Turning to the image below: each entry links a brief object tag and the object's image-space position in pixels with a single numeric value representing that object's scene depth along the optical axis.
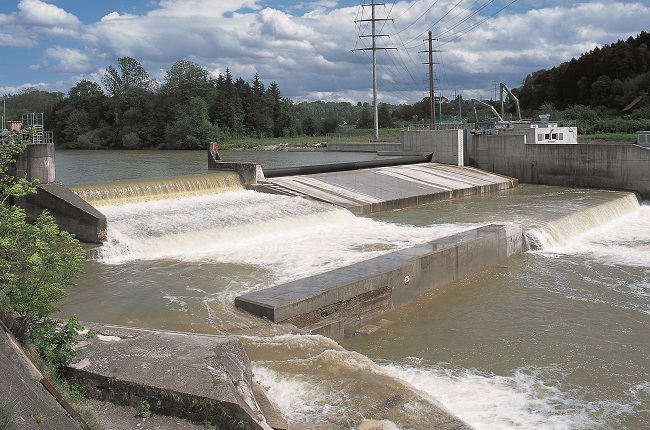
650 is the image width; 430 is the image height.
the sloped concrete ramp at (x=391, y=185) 21.44
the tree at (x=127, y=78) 97.75
